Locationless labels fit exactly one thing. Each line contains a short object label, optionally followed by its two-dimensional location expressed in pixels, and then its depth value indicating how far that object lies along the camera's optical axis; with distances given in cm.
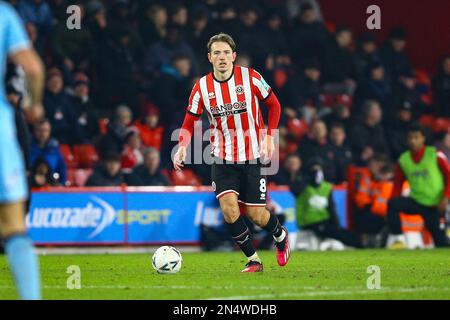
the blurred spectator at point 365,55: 1862
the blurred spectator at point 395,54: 1908
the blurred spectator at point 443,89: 1891
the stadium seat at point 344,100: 1797
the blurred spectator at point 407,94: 1834
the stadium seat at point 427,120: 1838
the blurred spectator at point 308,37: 1811
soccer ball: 988
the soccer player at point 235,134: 997
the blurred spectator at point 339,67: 1822
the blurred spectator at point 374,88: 1828
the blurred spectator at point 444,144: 1758
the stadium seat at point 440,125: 1833
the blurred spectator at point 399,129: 1767
